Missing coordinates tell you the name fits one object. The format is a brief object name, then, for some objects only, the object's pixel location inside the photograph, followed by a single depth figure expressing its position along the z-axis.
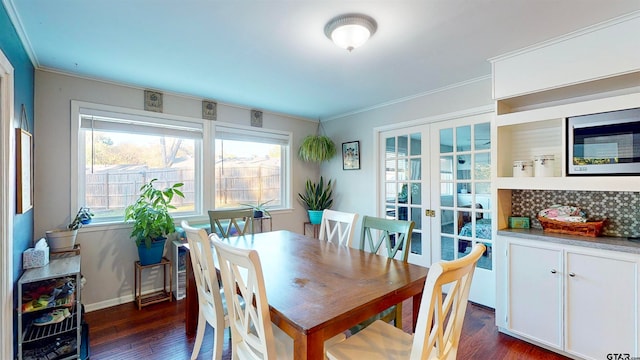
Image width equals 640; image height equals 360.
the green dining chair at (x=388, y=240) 1.81
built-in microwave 1.84
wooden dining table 1.09
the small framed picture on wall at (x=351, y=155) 4.01
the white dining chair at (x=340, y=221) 2.27
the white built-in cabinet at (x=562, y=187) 1.80
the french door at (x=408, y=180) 3.33
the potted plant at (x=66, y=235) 2.38
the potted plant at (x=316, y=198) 4.31
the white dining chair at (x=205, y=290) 1.55
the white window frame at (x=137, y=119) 2.68
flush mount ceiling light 1.72
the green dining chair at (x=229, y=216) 2.62
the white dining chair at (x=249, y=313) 1.12
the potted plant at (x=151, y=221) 2.75
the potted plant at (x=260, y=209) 3.66
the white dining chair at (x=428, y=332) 0.98
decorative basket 2.06
